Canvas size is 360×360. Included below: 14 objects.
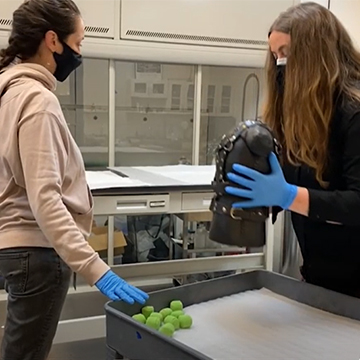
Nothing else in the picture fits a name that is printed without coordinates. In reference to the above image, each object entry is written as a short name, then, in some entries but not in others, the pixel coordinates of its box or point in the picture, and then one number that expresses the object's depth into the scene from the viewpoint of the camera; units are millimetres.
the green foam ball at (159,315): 1106
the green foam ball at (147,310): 1149
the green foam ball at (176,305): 1178
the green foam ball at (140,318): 1095
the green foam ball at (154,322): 1076
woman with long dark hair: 1234
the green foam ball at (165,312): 1130
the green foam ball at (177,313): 1136
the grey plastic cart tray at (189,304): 921
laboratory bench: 2170
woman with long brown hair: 1114
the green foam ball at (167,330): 1056
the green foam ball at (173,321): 1097
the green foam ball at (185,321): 1112
